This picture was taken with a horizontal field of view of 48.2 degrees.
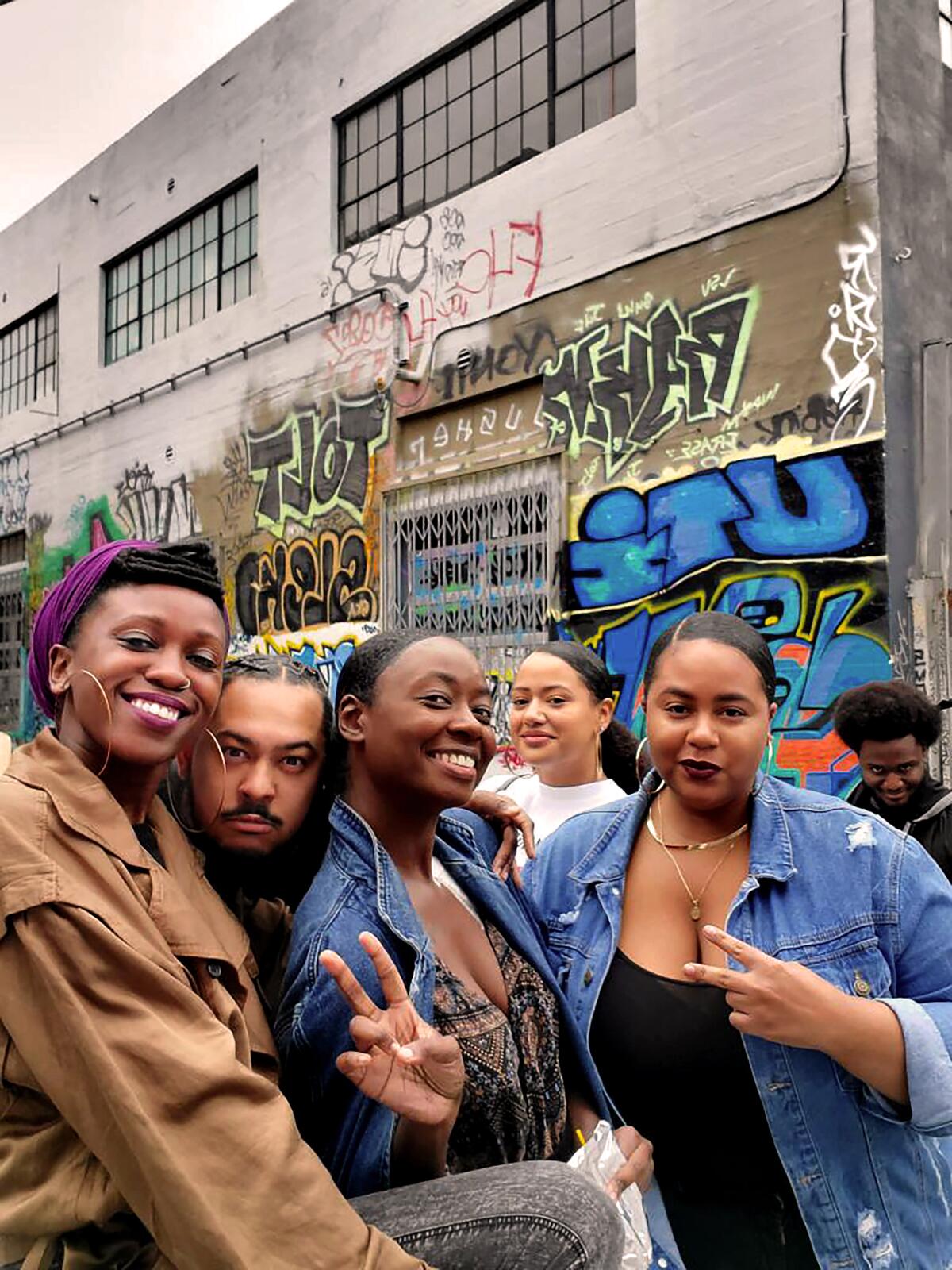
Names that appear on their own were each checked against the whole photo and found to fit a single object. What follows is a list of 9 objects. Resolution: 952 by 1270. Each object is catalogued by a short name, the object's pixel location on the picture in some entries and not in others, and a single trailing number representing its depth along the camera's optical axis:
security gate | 8.55
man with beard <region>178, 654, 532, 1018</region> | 1.92
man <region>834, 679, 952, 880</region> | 4.11
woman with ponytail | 4.02
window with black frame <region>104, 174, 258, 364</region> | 11.98
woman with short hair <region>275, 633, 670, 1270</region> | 1.57
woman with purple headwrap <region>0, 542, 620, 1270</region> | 1.38
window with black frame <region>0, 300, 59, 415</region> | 15.65
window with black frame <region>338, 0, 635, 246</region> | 8.34
